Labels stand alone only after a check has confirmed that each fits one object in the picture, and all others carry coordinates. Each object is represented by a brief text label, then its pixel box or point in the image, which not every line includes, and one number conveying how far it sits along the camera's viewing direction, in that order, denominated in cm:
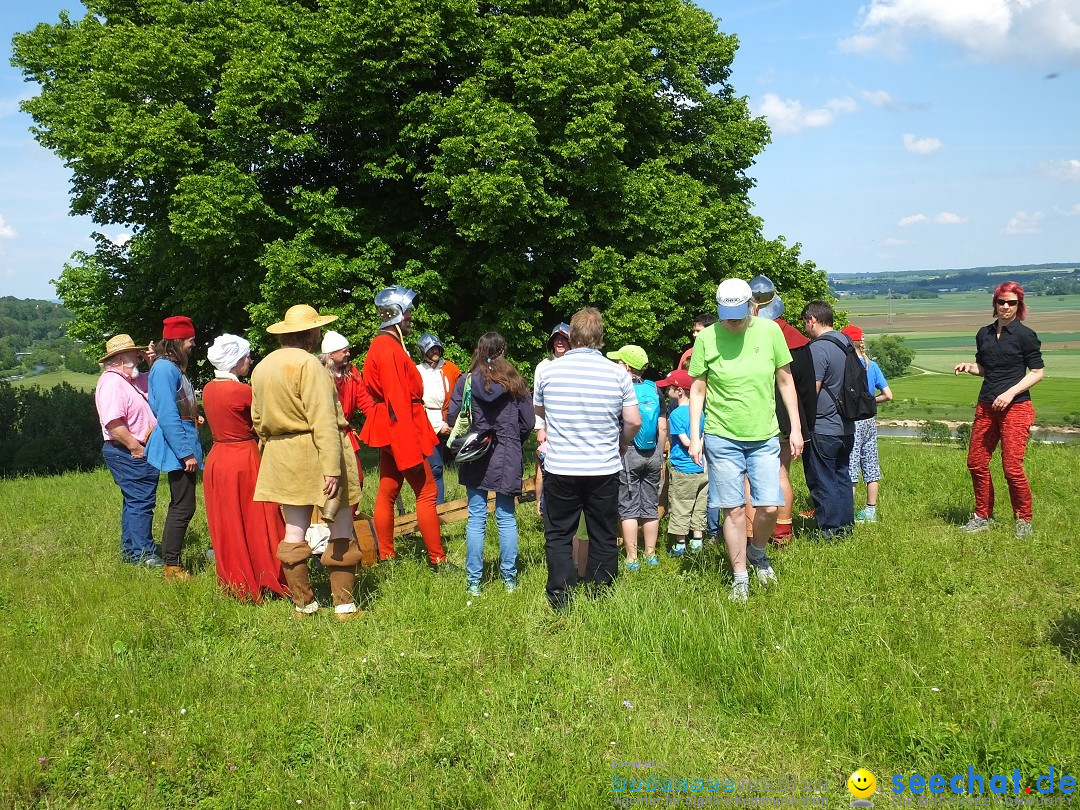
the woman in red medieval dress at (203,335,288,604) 595
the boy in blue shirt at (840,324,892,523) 820
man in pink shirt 699
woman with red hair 702
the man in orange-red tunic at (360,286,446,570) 664
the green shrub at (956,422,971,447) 2194
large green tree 1488
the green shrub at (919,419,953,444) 3276
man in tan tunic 530
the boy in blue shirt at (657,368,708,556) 741
